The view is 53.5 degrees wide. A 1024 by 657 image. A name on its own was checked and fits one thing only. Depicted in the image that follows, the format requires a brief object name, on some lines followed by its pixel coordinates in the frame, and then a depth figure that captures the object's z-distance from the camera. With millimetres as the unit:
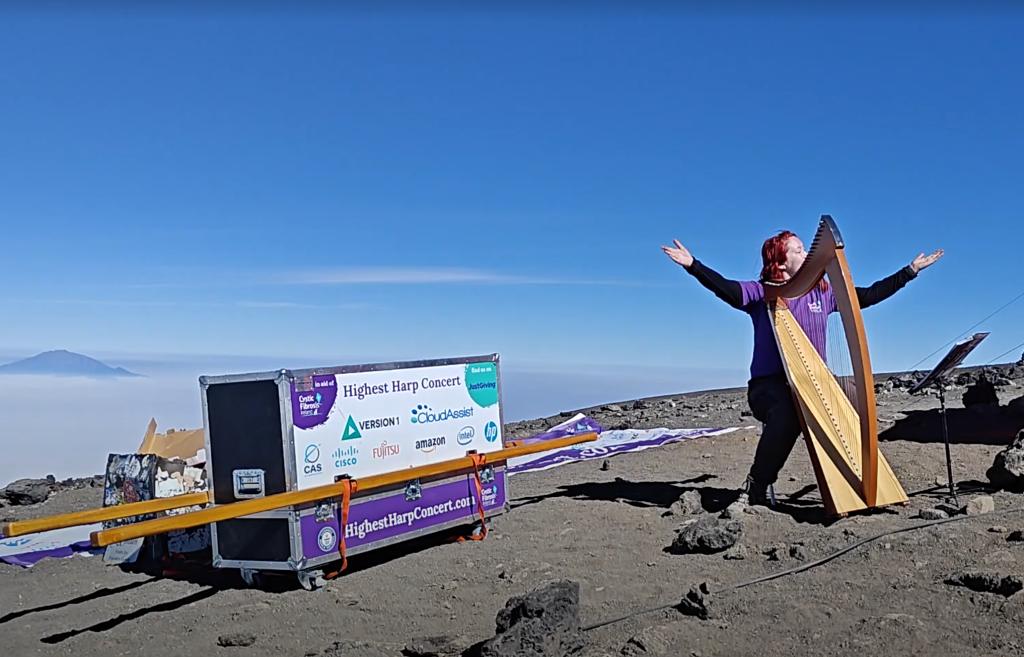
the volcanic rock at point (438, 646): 5168
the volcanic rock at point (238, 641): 5738
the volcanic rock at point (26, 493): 11727
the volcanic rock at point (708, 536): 6723
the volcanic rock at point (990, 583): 4938
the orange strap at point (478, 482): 8031
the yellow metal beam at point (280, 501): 5273
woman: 7707
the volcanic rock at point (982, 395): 12555
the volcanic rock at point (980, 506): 6730
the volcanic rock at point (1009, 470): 7527
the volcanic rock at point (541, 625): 4738
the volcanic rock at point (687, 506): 8086
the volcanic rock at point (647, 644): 4770
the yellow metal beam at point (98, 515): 5676
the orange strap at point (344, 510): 6895
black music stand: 7051
